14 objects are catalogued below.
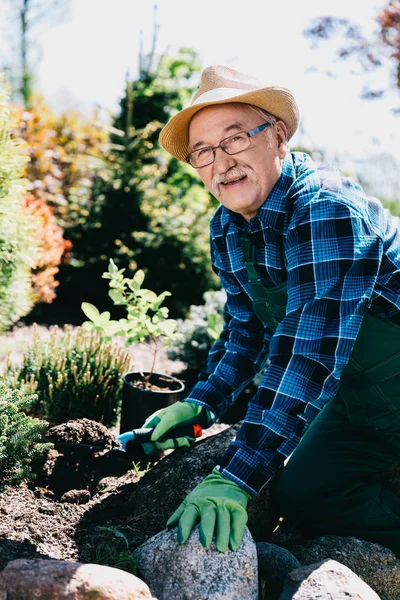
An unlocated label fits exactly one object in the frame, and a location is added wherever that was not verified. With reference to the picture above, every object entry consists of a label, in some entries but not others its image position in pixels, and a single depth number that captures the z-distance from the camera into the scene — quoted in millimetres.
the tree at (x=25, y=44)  15945
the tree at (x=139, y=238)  6012
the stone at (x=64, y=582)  1569
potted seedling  3010
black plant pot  3002
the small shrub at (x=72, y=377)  3230
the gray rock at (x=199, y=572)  1779
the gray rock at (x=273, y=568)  2002
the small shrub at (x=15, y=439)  2084
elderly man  1952
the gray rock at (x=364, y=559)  2209
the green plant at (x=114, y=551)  1904
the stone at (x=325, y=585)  1790
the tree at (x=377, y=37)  8211
